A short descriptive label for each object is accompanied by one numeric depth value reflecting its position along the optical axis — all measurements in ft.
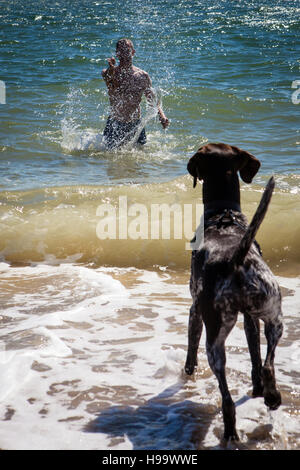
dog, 19.26
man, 65.62
